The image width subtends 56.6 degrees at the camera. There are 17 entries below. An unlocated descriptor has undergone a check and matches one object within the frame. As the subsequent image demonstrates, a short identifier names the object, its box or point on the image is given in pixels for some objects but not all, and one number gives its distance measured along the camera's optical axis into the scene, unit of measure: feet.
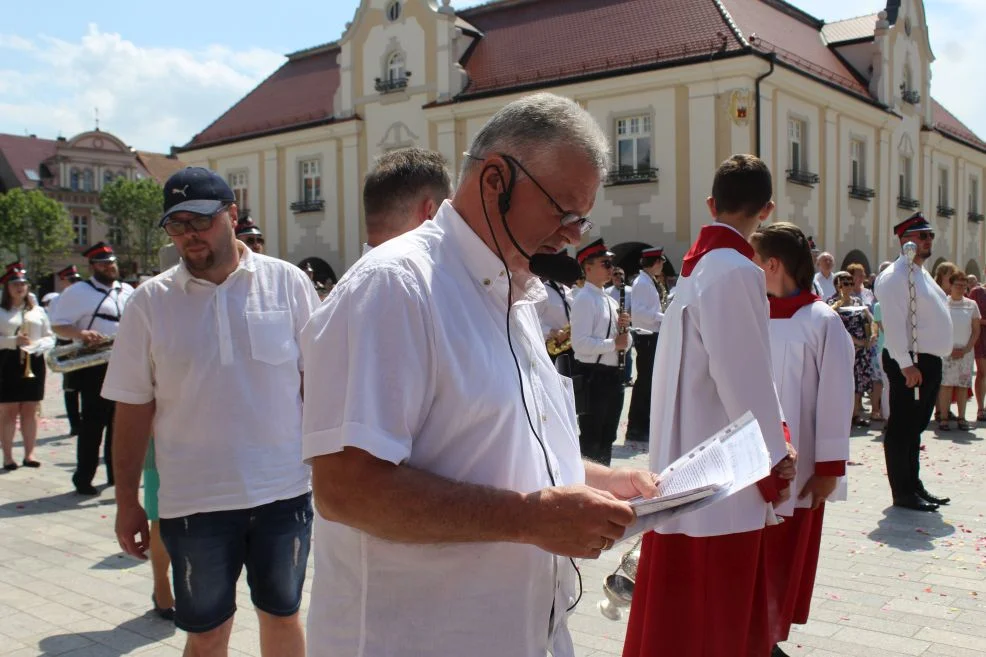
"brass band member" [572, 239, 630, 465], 29.01
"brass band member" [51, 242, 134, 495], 28.14
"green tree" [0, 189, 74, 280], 208.13
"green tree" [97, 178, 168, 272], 227.61
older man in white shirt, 5.83
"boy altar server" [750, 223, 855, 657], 14.24
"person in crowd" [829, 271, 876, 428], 38.17
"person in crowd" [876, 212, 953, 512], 24.88
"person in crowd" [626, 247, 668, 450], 37.11
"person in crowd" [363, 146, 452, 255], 10.69
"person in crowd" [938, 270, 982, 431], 39.37
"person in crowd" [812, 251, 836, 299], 42.91
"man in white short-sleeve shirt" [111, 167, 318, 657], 11.24
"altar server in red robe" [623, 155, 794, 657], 11.47
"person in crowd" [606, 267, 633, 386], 43.43
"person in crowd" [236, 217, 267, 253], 28.30
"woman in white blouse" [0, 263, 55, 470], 32.71
